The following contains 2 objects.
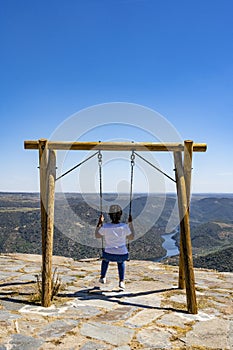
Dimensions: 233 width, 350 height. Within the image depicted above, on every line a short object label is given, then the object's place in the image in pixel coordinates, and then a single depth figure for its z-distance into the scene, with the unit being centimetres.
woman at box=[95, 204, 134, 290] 615
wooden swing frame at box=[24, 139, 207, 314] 532
